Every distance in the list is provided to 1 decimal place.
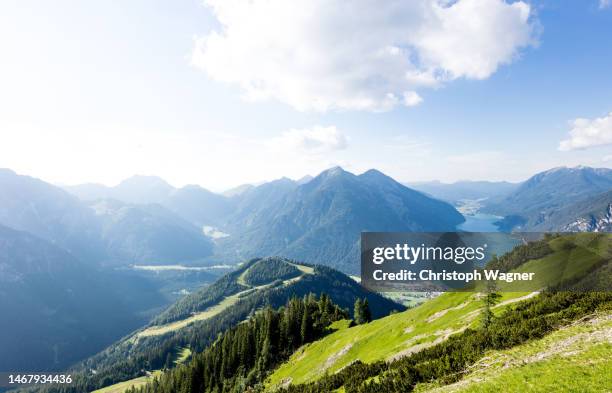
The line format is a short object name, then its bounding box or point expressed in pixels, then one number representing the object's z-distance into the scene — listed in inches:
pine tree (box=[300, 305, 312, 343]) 4301.2
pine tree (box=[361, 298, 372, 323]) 4229.8
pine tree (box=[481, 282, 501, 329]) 1692.7
